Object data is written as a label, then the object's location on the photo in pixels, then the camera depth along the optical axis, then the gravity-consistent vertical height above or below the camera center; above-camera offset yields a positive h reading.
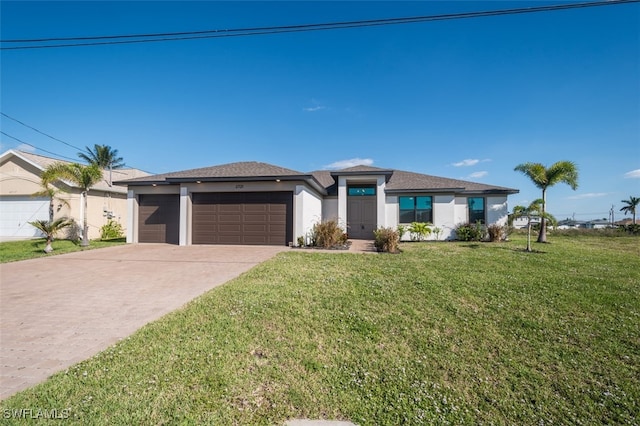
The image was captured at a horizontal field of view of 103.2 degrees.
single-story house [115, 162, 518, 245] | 12.05 +0.77
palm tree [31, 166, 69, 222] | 12.02 +1.40
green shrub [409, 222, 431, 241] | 14.50 -0.71
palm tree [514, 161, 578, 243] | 12.88 +2.26
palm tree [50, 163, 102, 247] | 12.10 +2.11
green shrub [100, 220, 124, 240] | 15.62 -0.84
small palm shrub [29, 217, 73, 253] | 10.39 -0.48
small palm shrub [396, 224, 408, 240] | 13.52 -0.60
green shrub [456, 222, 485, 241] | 14.54 -0.83
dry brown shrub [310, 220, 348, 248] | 11.41 -0.78
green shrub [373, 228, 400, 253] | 10.32 -0.94
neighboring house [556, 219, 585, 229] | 34.51 -0.78
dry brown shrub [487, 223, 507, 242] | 14.34 -0.81
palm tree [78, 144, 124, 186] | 32.21 +8.17
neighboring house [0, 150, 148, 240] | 14.61 +0.98
